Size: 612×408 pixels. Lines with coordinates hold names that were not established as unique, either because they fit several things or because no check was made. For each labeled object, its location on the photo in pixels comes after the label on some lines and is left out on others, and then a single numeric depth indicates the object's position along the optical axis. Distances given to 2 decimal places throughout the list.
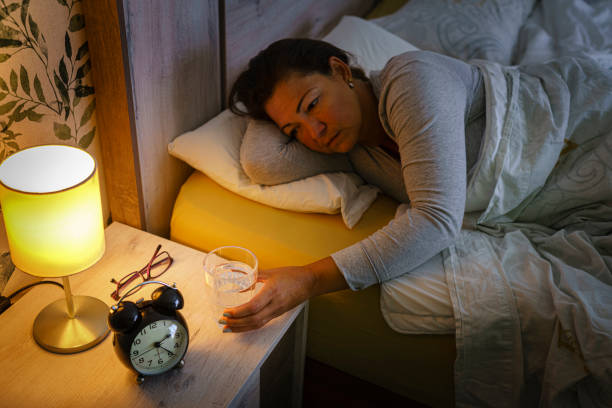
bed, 0.94
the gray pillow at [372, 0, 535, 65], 1.77
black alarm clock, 0.71
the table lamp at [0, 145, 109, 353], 0.66
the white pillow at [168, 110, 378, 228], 1.16
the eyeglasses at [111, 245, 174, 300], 0.95
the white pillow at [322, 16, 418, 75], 1.55
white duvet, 0.90
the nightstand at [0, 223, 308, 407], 0.75
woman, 0.96
